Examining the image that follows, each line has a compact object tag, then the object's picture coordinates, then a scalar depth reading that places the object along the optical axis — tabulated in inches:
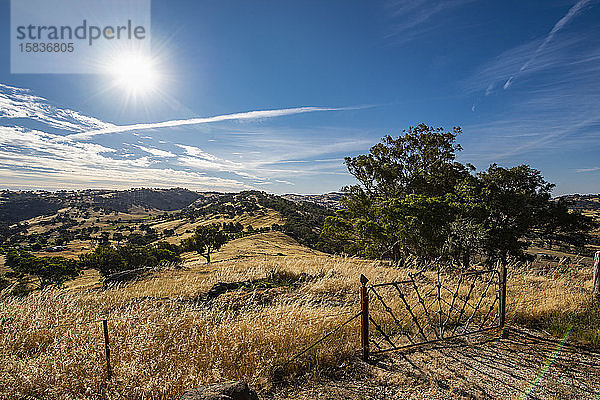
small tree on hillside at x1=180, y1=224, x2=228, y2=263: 2088.0
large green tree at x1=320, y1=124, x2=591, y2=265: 657.6
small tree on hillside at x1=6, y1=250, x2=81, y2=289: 1502.3
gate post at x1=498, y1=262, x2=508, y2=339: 235.3
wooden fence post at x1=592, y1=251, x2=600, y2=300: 295.0
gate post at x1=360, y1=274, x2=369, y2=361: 193.0
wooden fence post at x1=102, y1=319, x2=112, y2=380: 158.9
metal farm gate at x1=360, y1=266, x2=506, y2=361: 214.5
